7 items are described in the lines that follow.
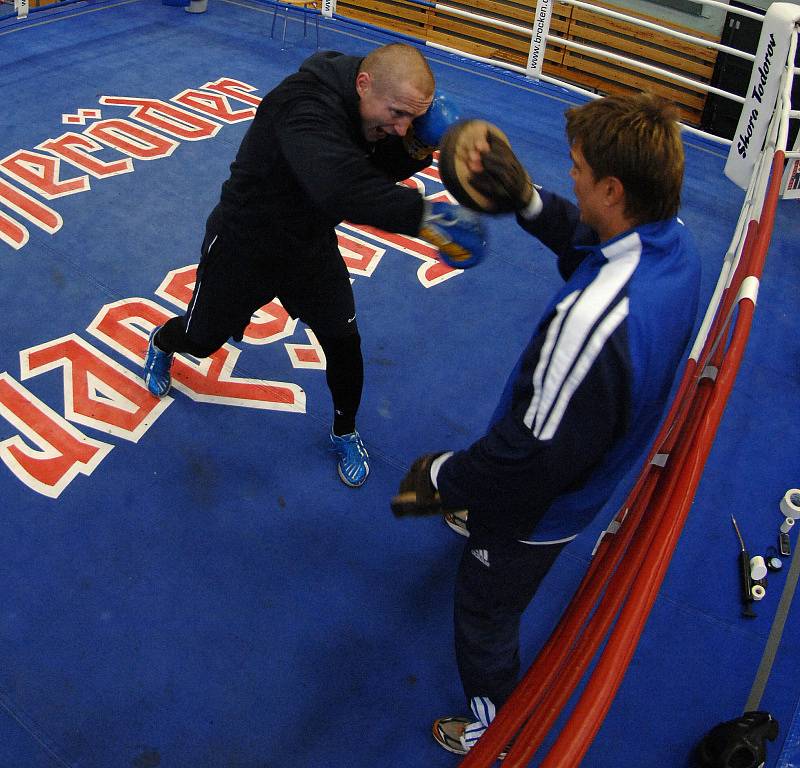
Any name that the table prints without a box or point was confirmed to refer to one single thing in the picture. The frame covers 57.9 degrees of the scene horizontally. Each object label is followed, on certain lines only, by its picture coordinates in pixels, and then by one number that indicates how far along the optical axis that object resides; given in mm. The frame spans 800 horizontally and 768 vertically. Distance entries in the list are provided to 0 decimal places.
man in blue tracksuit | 1319
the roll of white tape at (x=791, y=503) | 2568
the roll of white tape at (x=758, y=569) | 2484
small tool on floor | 2432
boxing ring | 2074
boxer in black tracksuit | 1829
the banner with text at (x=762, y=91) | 4516
